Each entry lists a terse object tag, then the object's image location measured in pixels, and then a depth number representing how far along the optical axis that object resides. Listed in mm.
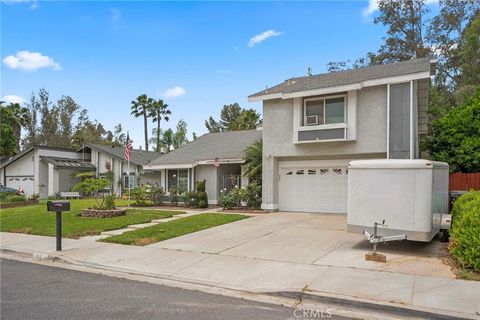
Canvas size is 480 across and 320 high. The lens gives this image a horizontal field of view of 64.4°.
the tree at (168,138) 47969
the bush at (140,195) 20950
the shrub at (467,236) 6649
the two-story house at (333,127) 14352
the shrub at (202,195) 19562
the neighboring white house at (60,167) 31969
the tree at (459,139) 15609
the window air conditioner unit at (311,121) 16125
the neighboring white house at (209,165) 21047
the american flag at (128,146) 21959
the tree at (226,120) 54075
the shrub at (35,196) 29366
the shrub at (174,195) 20938
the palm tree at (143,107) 47375
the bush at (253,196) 17906
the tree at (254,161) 18453
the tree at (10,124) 40656
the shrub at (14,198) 24600
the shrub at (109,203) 15898
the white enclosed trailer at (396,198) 8133
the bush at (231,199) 18141
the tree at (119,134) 62534
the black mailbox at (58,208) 9672
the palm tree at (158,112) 47875
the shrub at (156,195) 21406
